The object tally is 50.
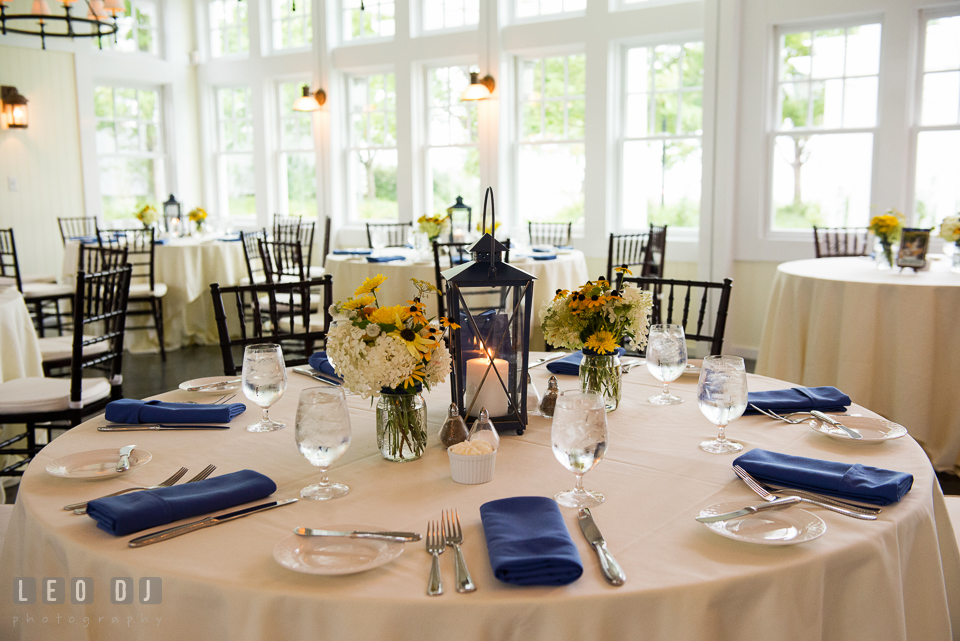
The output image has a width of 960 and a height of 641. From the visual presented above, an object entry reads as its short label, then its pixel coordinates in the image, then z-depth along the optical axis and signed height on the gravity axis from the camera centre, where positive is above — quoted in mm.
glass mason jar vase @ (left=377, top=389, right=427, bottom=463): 1373 -396
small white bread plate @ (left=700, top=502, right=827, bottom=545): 1029 -456
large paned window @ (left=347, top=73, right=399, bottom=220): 7660 +683
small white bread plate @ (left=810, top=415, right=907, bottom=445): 1457 -445
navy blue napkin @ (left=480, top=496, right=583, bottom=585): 925 -442
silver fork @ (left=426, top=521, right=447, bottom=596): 915 -458
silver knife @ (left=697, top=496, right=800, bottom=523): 1086 -448
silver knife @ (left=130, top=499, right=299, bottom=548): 1045 -458
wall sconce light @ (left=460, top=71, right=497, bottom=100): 6250 +1033
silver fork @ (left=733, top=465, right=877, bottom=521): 1111 -455
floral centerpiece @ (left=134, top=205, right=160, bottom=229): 6508 -12
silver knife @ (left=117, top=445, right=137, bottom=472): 1329 -448
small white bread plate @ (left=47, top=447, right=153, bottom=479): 1289 -452
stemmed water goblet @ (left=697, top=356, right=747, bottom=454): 1320 -319
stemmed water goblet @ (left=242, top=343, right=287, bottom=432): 1506 -328
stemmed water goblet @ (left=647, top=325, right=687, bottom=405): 1673 -319
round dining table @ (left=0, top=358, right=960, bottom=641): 904 -466
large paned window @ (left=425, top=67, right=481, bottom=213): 7195 +713
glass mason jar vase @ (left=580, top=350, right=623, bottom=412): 1668 -368
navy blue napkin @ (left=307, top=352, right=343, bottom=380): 1991 -409
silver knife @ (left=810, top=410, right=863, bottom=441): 1464 -442
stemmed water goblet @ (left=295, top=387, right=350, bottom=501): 1150 -330
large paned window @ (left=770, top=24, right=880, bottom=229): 5297 +616
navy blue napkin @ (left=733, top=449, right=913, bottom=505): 1146 -435
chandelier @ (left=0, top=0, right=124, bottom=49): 4695 +1351
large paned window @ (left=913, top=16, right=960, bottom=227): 4988 +558
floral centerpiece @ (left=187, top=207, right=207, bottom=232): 6594 -6
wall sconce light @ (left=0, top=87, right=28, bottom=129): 7137 +1042
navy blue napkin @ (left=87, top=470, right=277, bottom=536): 1073 -437
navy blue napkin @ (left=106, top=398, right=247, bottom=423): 1613 -435
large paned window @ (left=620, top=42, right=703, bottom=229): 6031 +644
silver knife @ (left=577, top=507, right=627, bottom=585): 936 -455
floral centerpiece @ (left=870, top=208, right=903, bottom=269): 3793 -105
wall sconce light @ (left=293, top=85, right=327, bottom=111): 7176 +1082
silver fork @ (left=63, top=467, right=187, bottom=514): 1157 -458
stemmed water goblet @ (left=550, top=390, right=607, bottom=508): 1091 -322
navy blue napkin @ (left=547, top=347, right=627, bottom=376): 2025 -423
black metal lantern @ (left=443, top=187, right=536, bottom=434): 1476 -250
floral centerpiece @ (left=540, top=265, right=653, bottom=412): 1609 -248
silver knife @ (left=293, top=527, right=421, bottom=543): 1034 -449
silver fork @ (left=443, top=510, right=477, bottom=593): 920 -458
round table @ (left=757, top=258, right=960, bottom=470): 3268 -610
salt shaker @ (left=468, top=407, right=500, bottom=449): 1306 -387
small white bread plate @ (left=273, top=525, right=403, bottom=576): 958 -458
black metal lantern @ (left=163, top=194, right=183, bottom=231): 7059 +62
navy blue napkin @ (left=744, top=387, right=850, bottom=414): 1653 -429
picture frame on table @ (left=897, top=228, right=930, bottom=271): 3688 -187
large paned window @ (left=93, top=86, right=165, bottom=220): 8180 +746
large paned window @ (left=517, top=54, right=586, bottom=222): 6582 +674
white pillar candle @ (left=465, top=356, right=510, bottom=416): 1499 -359
